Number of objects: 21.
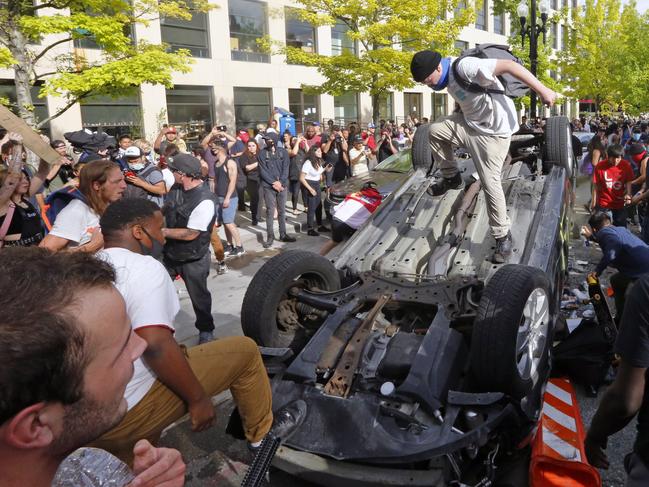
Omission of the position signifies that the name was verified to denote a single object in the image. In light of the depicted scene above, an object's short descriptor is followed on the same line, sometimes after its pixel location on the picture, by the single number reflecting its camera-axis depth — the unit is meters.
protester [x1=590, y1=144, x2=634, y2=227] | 7.57
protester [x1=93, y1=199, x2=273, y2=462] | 2.15
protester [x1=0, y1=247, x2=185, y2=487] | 0.88
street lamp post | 15.20
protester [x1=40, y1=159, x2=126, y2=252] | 3.66
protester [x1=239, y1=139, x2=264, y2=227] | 9.76
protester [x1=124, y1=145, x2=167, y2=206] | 5.83
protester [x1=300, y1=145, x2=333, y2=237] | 9.53
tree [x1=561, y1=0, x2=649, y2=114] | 25.94
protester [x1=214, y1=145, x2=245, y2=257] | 8.17
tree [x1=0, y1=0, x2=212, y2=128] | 9.34
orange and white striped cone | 2.55
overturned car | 2.62
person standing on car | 4.08
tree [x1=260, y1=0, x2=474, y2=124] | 15.54
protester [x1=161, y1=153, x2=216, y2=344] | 4.52
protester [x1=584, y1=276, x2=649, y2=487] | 1.75
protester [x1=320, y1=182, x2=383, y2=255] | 5.83
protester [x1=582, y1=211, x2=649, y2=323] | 4.37
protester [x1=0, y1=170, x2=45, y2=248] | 3.83
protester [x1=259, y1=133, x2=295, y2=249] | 8.84
